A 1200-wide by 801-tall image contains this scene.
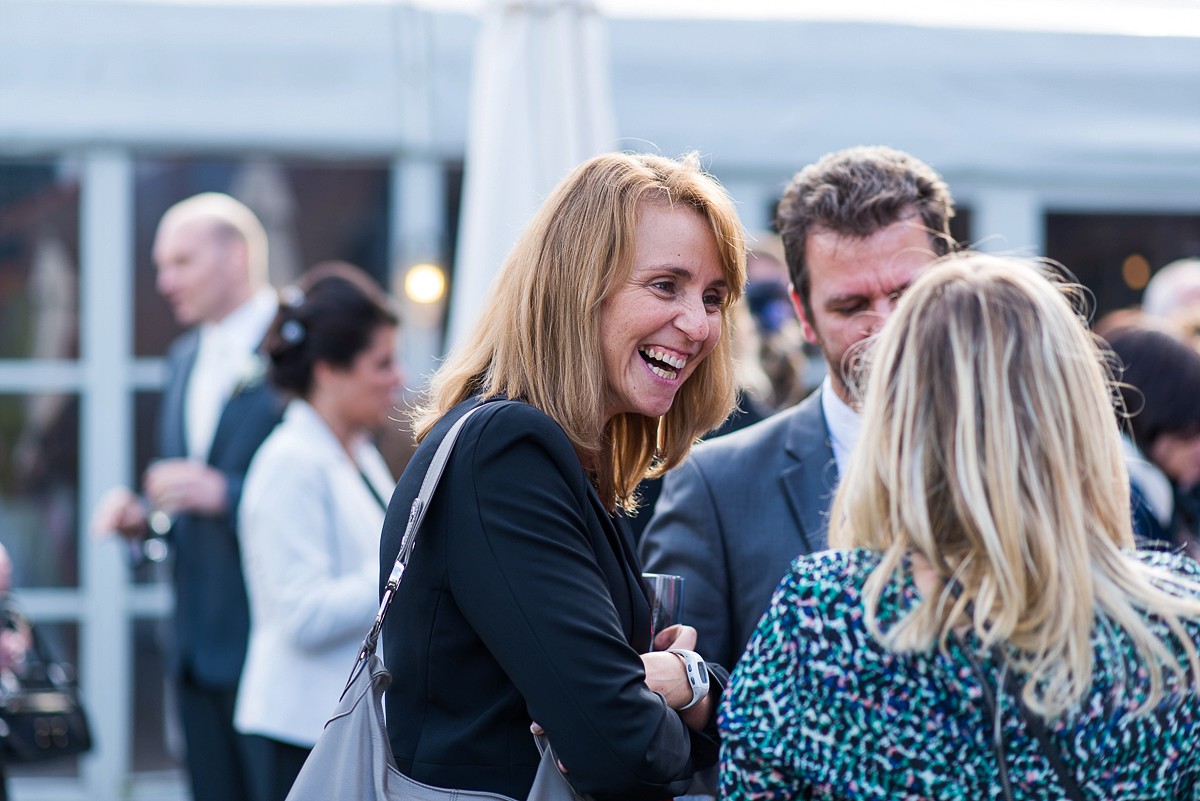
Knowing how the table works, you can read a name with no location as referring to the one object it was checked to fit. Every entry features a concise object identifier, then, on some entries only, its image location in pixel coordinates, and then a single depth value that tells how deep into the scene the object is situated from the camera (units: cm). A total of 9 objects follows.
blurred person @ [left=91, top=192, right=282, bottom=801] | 825
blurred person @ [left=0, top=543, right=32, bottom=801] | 613
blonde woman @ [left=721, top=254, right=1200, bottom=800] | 280
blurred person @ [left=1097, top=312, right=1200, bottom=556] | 666
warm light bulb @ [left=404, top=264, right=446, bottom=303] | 1023
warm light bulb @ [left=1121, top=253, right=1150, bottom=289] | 1195
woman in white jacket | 668
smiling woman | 325
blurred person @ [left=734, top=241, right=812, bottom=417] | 872
